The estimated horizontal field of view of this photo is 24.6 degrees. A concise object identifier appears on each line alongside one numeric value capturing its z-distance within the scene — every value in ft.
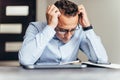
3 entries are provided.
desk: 3.15
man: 4.67
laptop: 3.73
